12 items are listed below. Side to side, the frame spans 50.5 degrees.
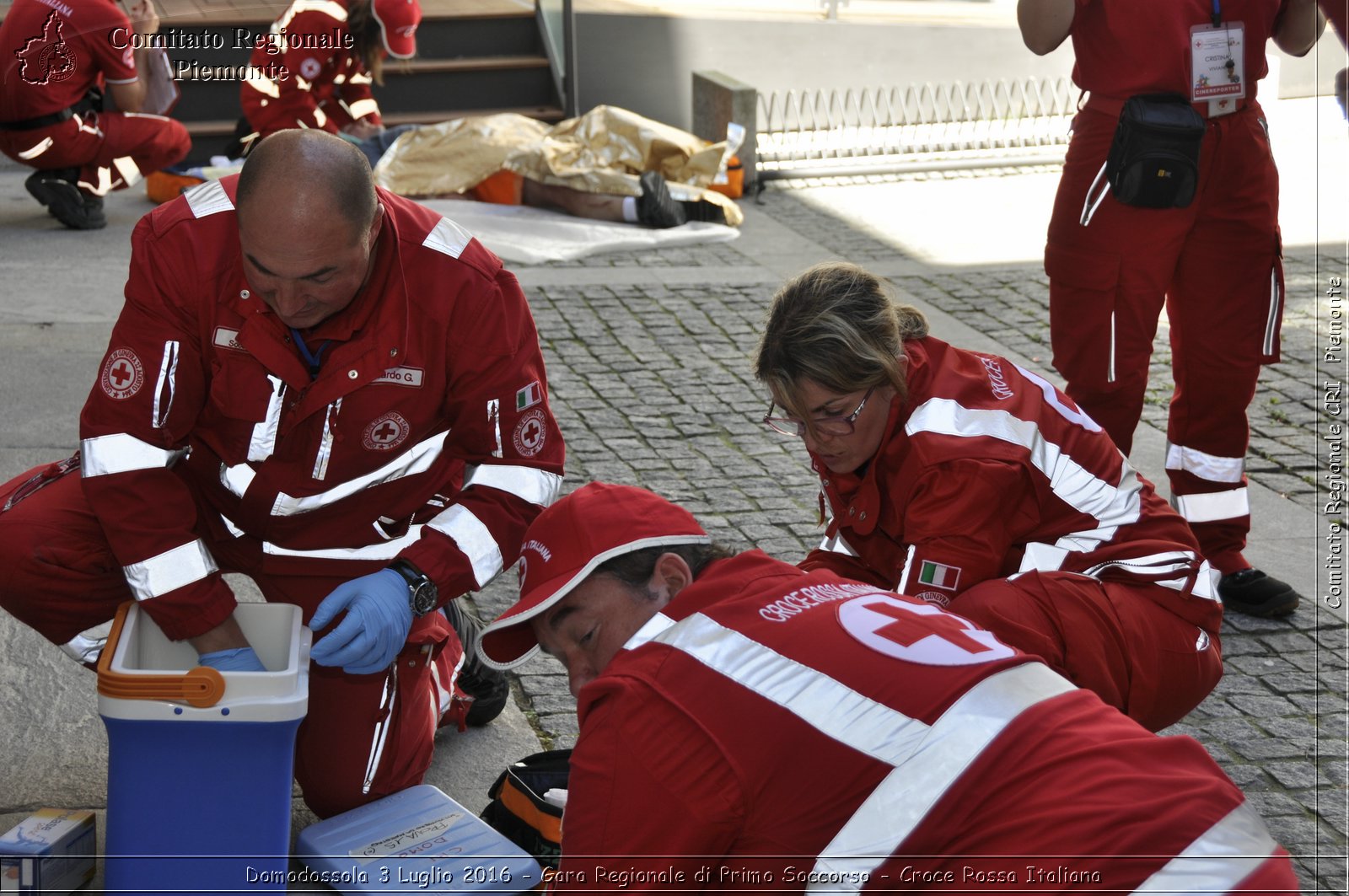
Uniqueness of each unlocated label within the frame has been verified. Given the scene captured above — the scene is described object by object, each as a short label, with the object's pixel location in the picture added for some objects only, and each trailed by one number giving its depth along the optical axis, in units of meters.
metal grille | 9.92
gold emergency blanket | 8.27
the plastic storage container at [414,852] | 2.68
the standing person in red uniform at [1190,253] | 3.92
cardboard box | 2.57
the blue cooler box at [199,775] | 2.47
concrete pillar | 9.22
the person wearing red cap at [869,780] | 1.75
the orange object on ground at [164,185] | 8.23
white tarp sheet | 7.64
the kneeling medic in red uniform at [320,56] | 7.93
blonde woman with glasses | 2.67
